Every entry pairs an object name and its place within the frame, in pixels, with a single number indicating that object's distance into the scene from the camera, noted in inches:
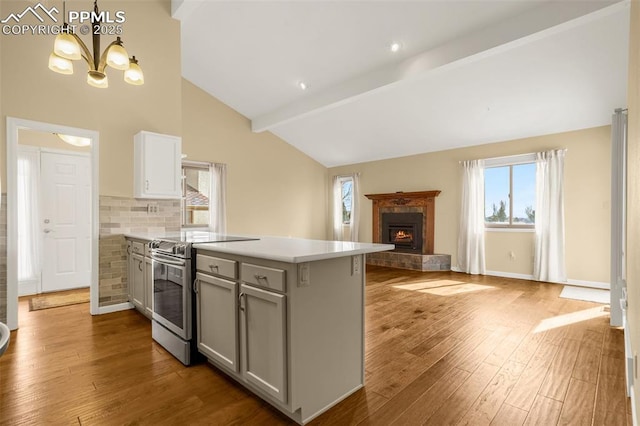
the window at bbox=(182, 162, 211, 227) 241.1
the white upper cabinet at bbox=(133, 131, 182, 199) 153.5
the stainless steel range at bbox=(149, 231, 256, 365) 90.7
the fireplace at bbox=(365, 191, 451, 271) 258.1
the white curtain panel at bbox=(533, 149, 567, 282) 201.6
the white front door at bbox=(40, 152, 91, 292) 177.6
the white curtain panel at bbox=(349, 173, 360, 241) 315.0
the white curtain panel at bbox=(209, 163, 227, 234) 250.2
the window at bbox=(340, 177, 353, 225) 330.0
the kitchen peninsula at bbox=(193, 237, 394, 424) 65.1
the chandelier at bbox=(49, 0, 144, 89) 85.7
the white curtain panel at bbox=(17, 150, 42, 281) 169.5
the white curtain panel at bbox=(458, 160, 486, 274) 236.2
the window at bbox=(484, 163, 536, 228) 221.0
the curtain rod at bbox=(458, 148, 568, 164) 216.3
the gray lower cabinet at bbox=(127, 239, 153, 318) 127.1
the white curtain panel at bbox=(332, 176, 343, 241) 331.9
